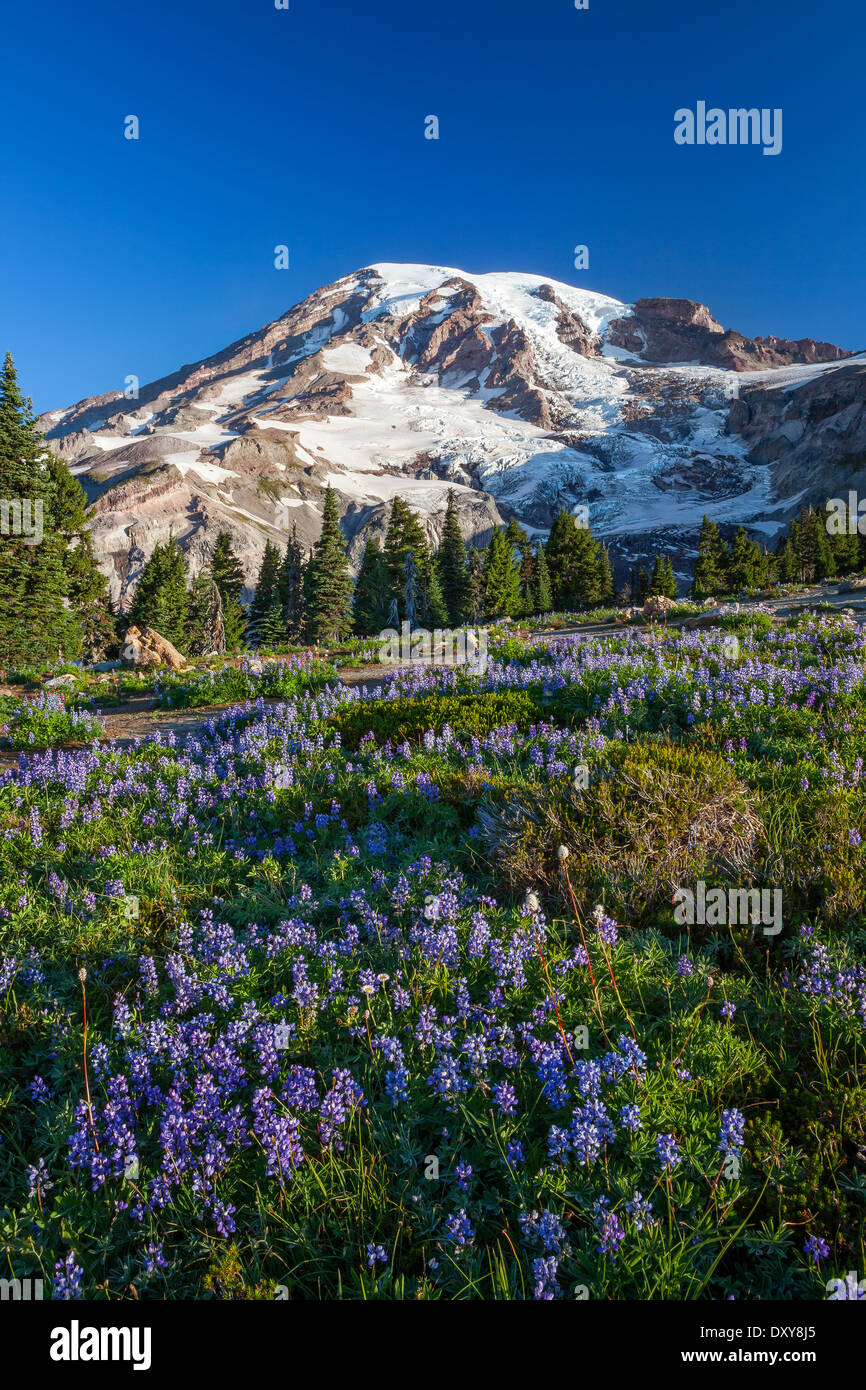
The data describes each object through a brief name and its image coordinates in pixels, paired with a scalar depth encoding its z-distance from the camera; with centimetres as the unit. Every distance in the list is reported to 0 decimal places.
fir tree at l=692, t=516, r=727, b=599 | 7219
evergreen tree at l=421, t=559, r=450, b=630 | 5800
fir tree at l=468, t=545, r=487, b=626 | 6047
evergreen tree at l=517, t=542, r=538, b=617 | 7389
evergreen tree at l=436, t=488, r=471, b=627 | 5878
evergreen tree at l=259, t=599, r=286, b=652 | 5966
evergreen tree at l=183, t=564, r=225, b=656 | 5822
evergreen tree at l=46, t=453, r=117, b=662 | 4200
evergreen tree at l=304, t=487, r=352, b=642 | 4994
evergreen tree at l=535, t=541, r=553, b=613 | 7250
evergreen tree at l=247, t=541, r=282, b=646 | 6241
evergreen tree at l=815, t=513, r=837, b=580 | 7725
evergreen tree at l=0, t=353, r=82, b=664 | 2314
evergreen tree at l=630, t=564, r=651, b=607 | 7814
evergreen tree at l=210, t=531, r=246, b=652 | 5944
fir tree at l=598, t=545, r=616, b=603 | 7681
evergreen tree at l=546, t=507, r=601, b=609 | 7012
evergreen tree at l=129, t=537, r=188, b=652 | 5294
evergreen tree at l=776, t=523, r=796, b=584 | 8057
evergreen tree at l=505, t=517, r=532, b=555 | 7619
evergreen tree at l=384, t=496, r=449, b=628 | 5322
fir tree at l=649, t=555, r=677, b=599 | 7019
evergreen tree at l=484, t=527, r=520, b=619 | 6175
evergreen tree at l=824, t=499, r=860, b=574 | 7872
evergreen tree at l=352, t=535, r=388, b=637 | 5738
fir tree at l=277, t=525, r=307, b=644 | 6700
